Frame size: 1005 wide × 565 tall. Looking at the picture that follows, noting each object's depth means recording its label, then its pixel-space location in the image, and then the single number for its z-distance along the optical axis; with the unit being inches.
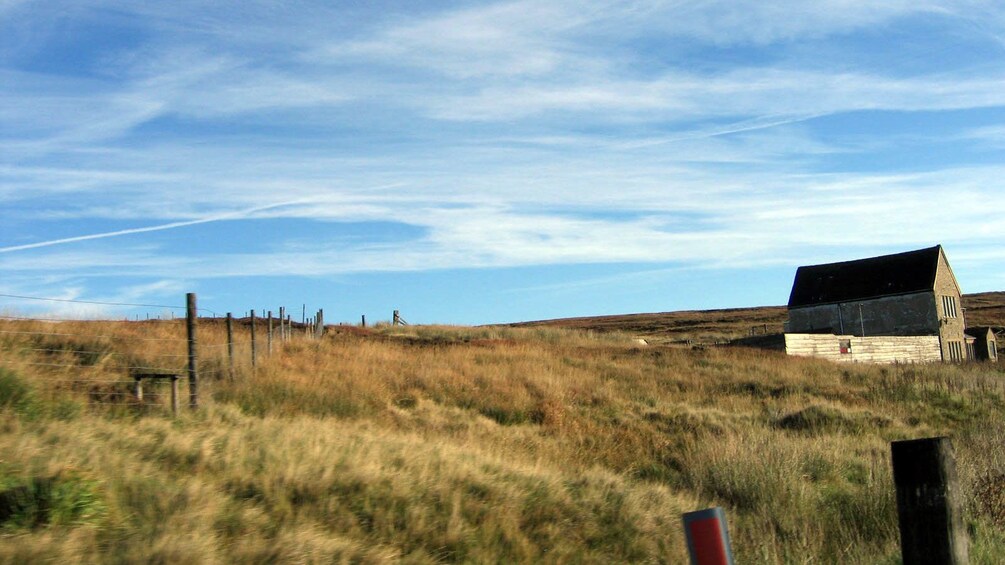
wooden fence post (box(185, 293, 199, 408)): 553.9
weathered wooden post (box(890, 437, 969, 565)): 183.9
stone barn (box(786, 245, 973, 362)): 2037.4
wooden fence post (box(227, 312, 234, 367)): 696.7
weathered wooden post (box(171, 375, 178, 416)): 510.3
